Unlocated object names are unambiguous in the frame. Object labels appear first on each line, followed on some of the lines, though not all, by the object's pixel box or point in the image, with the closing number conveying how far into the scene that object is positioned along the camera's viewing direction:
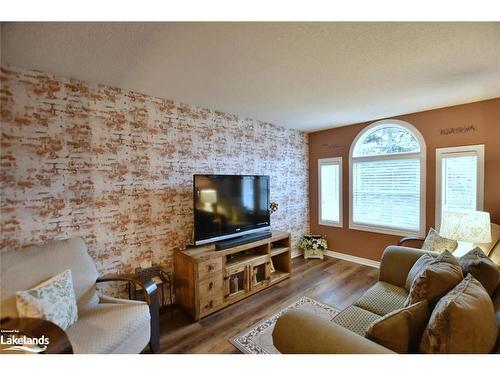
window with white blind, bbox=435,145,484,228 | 2.48
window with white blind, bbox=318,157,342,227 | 3.64
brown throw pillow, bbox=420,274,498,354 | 0.84
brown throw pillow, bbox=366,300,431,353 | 0.96
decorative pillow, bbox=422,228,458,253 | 2.19
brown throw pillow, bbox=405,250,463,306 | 1.12
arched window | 2.93
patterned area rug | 1.66
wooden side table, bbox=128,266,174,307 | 2.01
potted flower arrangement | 3.64
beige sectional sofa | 0.91
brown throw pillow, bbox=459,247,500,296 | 1.12
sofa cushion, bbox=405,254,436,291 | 1.61
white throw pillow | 1.02
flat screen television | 2.21
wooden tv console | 2.06
